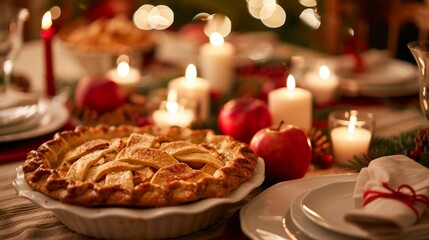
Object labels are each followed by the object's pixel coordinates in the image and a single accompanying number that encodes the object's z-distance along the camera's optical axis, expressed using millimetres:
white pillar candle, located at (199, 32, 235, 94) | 1887
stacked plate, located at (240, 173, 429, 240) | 881
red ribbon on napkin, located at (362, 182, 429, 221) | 894
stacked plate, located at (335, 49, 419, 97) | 1769
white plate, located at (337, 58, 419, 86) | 1790
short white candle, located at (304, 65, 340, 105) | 1744
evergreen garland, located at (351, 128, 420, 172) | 1182
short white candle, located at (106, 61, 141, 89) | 1862
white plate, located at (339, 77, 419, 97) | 1763
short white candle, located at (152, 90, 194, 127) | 1531
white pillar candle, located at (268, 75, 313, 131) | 1445
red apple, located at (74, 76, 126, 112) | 1647
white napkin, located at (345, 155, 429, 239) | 841
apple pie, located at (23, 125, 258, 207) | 914
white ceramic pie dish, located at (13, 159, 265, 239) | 896
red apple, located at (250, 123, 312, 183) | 1170
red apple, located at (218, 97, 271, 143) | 1366
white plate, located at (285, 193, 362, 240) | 882
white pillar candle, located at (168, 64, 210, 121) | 1637
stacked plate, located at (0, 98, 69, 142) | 1428
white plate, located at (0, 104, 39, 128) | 1426
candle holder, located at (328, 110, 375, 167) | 1318
